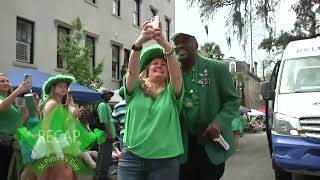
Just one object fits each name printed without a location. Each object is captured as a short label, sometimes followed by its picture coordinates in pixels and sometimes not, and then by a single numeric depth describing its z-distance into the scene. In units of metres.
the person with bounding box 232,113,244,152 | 7.59
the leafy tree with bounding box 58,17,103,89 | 11.26
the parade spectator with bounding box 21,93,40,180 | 3.53
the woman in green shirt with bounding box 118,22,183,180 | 2.14
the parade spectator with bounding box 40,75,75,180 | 3.37
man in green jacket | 2.40
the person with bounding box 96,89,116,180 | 5.99
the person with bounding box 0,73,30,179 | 3.84
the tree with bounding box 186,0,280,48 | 10.63
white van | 4.84
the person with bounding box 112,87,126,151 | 4.73
